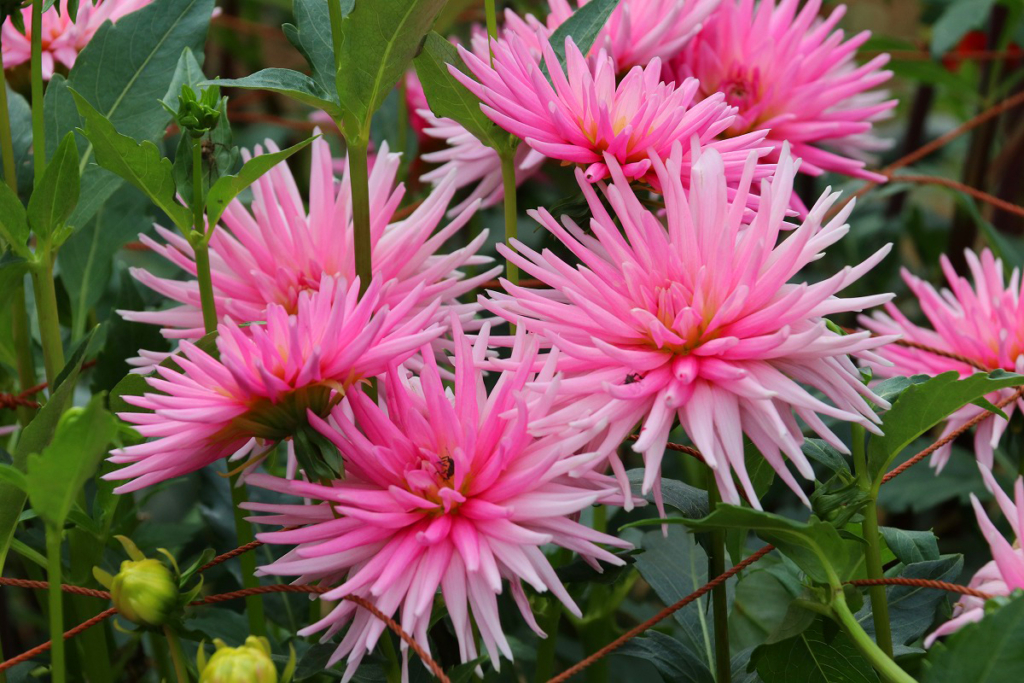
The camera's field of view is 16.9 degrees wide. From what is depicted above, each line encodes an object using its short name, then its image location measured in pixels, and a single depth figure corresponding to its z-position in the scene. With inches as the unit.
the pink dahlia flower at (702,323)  46.6
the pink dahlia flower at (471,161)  53.3
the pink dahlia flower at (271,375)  46.8
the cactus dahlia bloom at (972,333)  54.1
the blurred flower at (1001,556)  48.3
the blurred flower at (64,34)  56.0
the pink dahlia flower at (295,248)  51.1
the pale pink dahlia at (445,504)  46.9
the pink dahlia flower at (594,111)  48.3
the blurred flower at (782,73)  54.7
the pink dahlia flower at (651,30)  52.4
